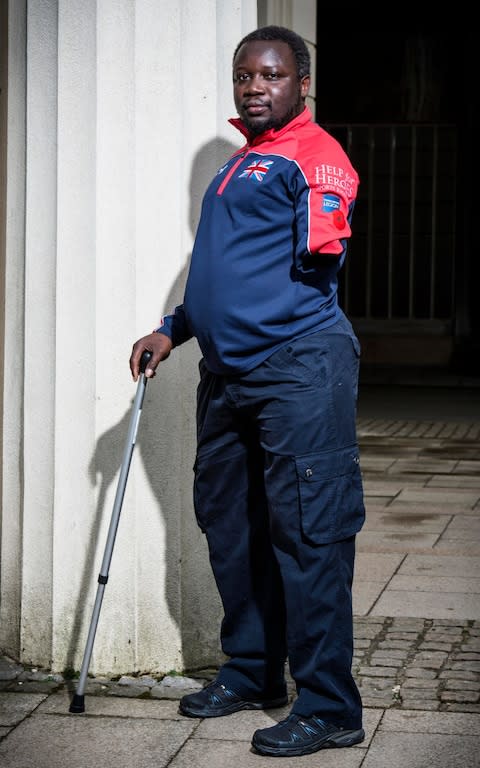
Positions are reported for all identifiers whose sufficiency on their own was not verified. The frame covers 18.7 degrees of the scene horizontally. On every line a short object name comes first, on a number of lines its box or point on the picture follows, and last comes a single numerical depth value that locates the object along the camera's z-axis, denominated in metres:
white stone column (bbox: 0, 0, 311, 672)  4.54
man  3.83
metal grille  16.78
